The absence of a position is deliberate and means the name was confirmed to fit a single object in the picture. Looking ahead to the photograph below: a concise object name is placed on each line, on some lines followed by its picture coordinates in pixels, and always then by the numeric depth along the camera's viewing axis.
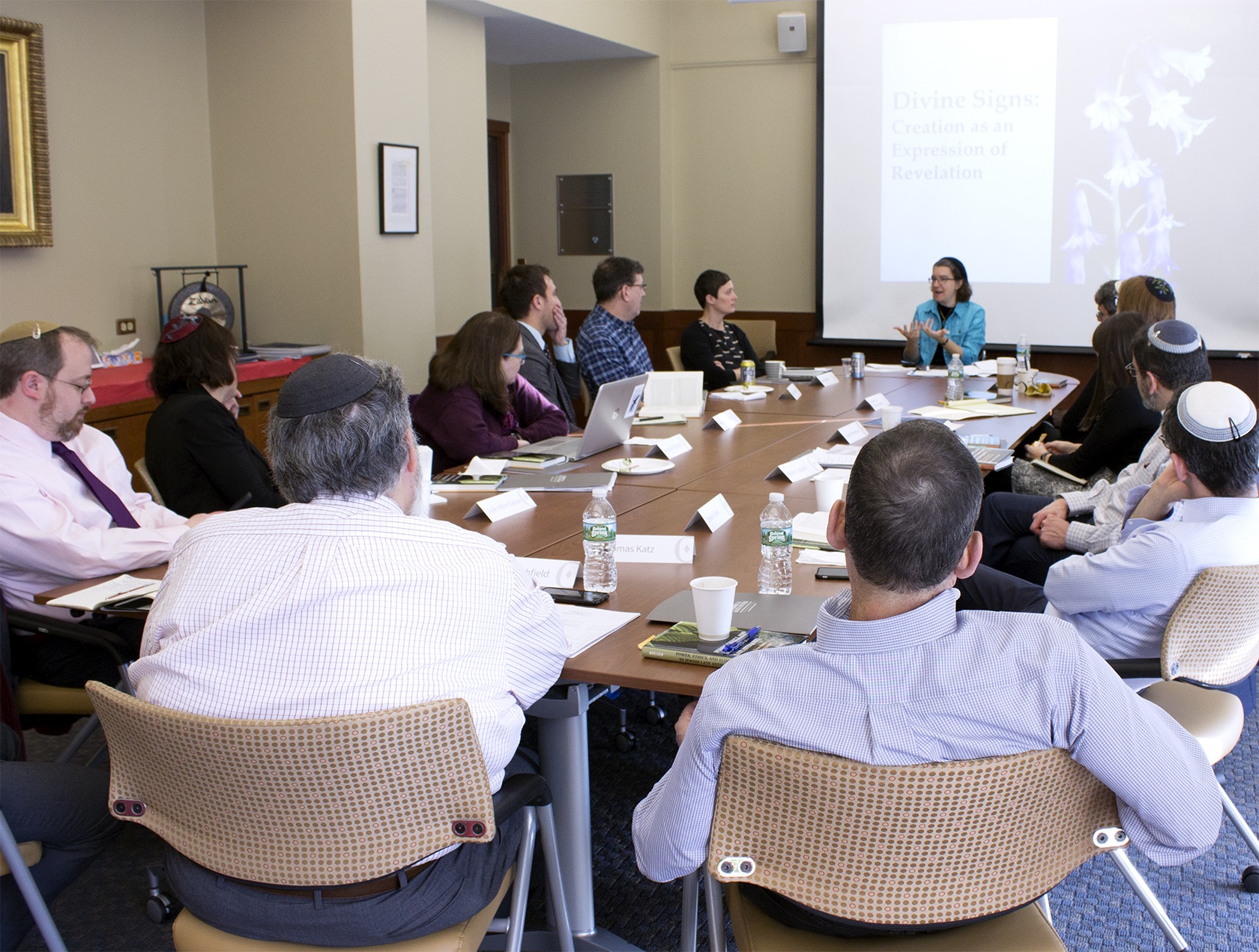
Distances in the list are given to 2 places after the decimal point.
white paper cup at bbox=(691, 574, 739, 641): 1.94
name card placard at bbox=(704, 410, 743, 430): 4.62
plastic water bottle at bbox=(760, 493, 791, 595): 2.34
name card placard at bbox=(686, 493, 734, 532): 2.84
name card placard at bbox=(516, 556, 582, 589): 2.41
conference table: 2.03
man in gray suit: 5.10
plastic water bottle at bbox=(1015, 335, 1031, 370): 5.90
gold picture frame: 4.70
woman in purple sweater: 4.00
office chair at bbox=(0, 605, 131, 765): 2.45
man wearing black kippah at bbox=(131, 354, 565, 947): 1.52
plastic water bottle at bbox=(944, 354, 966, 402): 5.34
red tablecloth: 4.63
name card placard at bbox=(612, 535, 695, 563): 2.59
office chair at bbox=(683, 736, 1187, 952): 1.23
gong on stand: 5.55
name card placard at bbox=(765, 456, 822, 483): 3.46
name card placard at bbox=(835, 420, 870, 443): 4.18
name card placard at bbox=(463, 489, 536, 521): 3.02
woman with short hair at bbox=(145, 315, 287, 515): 3.34
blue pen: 1.92
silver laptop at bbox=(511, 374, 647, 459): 3.85
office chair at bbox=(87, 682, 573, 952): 1.38
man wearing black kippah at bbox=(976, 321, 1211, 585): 3.22
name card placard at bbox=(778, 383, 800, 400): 5.49
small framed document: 5.96
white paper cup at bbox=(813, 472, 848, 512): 2.95
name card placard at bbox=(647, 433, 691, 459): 3.96
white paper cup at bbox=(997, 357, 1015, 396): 5.69
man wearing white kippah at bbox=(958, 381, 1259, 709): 2.23
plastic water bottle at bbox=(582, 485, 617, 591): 2.40
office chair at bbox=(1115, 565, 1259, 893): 2.13
